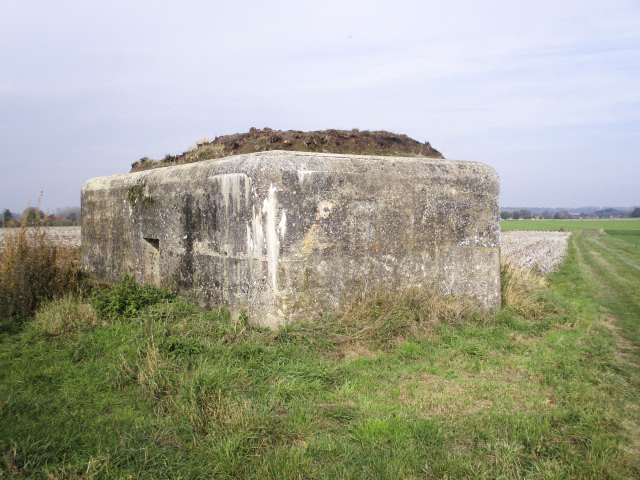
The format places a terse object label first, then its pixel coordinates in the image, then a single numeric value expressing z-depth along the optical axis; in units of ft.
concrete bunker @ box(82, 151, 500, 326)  16.81
